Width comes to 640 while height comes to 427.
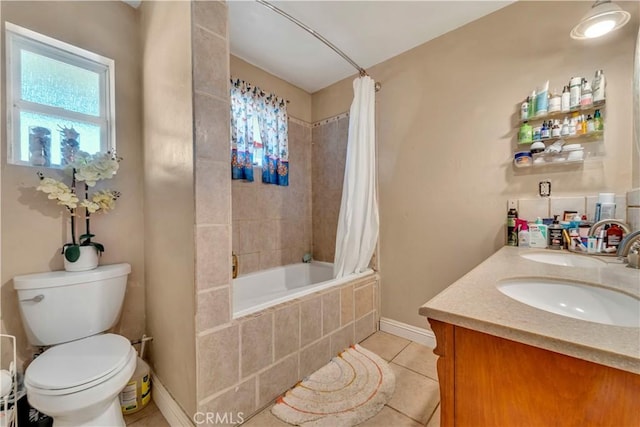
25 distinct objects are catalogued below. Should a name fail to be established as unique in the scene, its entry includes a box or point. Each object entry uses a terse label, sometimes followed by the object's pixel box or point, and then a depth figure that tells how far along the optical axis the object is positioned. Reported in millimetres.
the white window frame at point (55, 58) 1331
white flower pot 1361
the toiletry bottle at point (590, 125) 1337
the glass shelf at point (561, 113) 1356
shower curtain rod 1533
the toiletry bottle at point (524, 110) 1527
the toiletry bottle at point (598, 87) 1305
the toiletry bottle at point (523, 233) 1491
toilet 961
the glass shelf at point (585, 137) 1354
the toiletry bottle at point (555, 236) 1396
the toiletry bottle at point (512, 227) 1558
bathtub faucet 2146
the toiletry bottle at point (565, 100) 1401
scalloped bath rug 1309
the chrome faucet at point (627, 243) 900
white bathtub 2084
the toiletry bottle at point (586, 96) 1338
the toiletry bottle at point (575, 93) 1372
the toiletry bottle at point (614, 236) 1217
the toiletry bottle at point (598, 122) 1327
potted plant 1345
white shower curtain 2105
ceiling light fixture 1101
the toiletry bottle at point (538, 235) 1442
